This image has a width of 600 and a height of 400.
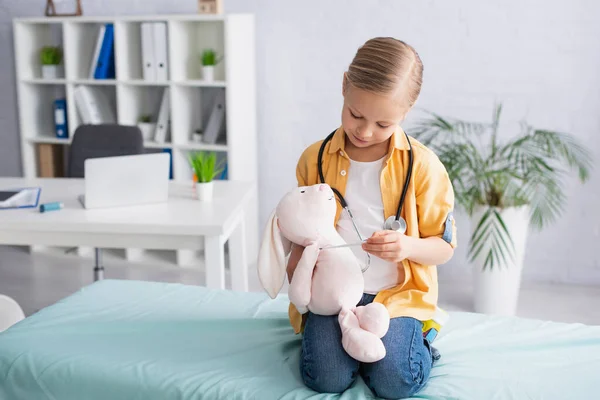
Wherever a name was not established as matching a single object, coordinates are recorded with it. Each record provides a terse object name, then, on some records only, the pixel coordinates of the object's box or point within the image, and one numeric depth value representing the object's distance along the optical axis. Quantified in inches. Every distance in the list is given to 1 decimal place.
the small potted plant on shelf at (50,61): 156.9
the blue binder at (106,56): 149.8
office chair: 117.8
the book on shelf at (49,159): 161.3
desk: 85.8
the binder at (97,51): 149.4
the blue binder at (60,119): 156.9
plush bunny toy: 61.3
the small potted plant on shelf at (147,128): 153.9
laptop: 89.8
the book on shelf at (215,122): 149.2
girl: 60.0
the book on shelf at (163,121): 151.3
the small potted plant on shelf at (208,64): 145.3
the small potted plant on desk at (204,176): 95.3
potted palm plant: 120.1
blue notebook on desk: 93.3
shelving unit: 144.4
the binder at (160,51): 144.9
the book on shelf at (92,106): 154.2
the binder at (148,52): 145.4
